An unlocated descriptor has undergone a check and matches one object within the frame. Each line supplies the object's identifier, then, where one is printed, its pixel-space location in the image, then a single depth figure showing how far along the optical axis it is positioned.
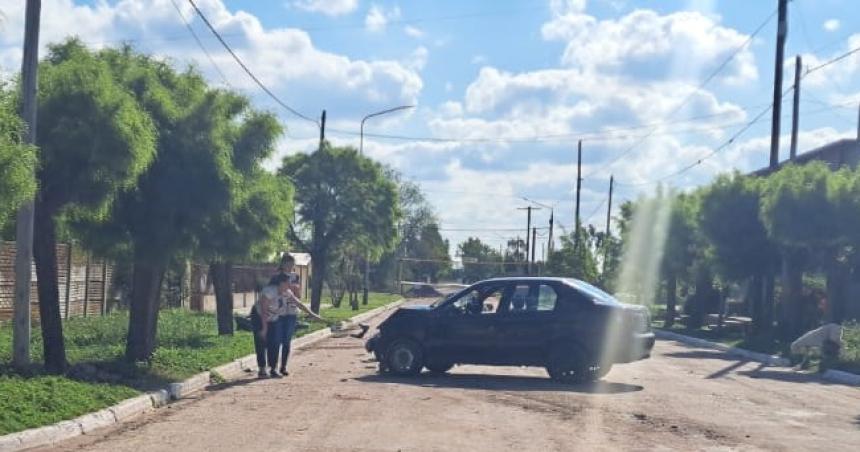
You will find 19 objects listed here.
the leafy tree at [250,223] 16.56
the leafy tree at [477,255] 132.75
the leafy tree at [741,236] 31.89
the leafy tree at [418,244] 117.56
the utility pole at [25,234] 12.66
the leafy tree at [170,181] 15.09
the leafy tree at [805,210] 25.95
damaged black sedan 16.33
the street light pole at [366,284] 55.84
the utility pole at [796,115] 37.47
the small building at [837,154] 42.78
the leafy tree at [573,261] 64.06
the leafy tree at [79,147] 12.70
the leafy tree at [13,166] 9.47
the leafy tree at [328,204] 37.75
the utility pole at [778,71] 29.25
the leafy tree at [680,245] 42.84
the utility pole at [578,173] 66.31
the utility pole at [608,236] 65.25
